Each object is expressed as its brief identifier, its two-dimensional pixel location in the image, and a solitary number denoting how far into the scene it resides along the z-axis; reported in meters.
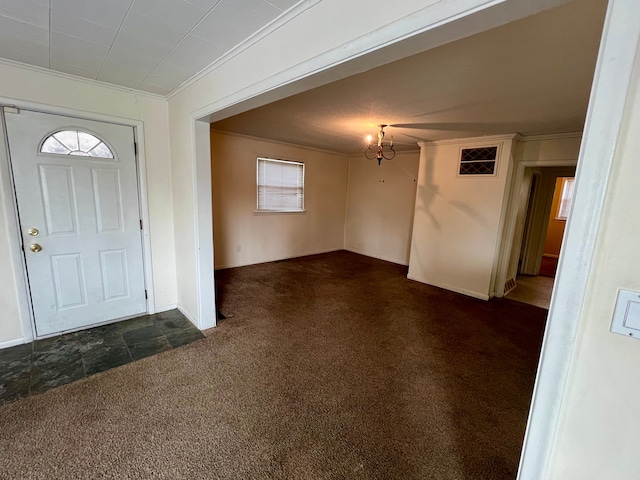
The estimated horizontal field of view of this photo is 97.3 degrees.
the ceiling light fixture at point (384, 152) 4.87
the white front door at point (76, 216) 2.43
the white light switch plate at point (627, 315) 0.69
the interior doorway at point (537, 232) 5.03
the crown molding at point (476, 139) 3.73
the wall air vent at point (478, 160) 3.89
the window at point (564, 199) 6.73
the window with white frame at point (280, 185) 5.36
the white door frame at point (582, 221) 0.64
